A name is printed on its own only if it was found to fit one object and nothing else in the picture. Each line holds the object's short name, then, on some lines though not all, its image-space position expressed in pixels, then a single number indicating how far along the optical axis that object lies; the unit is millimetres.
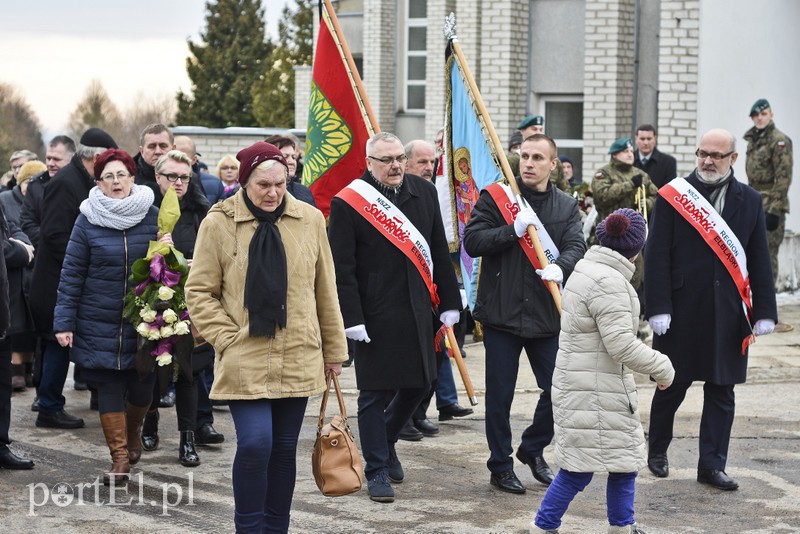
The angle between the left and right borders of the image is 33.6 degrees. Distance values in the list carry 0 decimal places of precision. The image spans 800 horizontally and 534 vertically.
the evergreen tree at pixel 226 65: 50531
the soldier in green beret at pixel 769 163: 13266
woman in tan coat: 5719
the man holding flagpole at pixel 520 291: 7445
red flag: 9844
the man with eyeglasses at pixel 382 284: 7336
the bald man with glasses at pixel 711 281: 7641
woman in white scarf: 7547
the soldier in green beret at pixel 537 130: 11391
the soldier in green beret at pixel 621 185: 11875
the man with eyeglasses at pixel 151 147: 8805
